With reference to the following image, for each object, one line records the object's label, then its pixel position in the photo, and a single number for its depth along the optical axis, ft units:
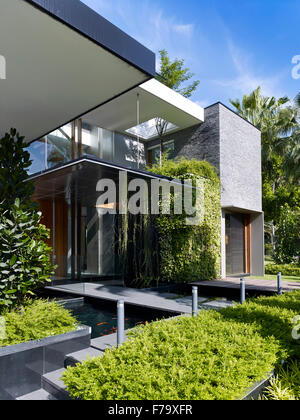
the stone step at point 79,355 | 12.57
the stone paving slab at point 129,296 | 23.37
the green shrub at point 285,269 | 45.18
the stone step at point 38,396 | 11.20
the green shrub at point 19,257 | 13.76
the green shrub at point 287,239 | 51.11
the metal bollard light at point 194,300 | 17.53
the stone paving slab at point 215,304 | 24.33
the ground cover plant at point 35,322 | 12.30
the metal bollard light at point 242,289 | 21.44
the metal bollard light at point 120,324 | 12.77
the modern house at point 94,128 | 11.35
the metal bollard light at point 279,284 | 25.81
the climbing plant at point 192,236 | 34.60
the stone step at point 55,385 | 10.61
